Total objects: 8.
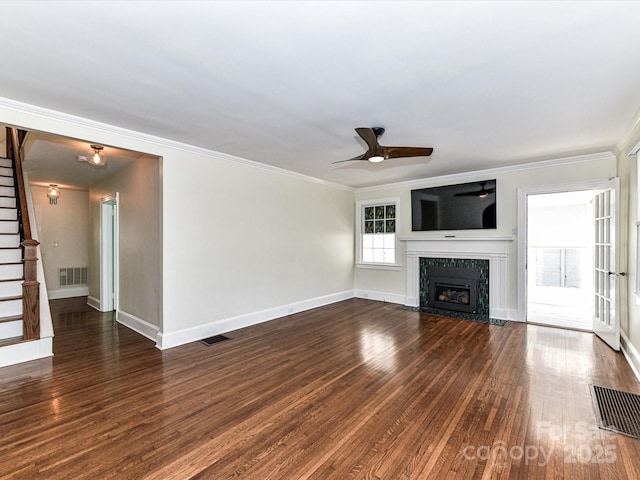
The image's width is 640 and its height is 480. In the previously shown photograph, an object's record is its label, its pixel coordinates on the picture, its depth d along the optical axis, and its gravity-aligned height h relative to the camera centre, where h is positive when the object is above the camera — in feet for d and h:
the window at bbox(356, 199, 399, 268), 21.44 +0.27
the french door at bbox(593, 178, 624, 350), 12.15 -1.28
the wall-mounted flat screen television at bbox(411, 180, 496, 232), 17.39 +1.78
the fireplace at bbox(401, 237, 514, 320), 16.91 -1.56
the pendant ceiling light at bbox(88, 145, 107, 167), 12.02 +3.34
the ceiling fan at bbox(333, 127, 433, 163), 10.54 +3.12
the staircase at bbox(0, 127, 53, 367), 10.89 -2.09
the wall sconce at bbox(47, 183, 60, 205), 20.83 +3.19
